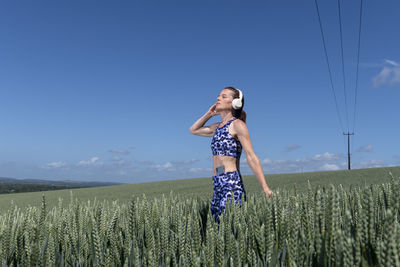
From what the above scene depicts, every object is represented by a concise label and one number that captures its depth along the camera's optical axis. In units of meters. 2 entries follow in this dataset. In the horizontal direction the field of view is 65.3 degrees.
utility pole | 39.21
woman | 3.64
